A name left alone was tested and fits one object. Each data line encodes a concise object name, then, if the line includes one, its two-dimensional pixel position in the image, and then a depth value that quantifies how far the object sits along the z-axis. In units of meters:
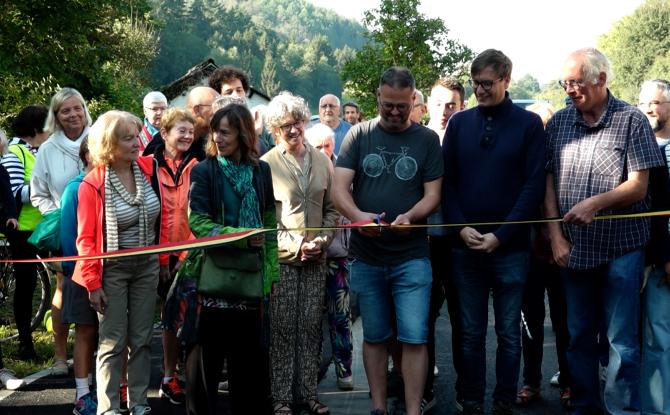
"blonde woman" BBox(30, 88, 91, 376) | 6.46
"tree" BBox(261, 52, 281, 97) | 123.31
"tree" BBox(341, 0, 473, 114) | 37.31
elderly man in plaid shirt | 4.94
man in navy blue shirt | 5.22
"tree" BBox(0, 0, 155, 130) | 14.82
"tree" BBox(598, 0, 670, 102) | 76.75
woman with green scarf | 4.81
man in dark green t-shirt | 5.21
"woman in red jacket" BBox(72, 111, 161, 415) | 5.16
